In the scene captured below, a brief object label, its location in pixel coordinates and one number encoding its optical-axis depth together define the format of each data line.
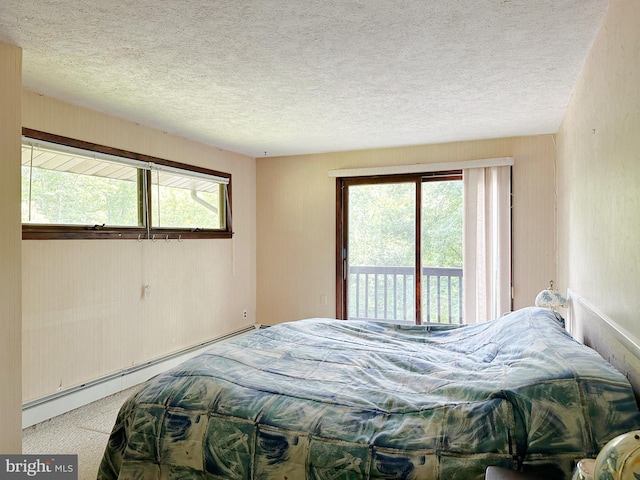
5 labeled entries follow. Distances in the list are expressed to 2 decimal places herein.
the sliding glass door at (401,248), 4.68
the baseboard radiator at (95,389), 2.92
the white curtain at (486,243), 4.33
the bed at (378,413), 1.37
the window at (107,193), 3.01
